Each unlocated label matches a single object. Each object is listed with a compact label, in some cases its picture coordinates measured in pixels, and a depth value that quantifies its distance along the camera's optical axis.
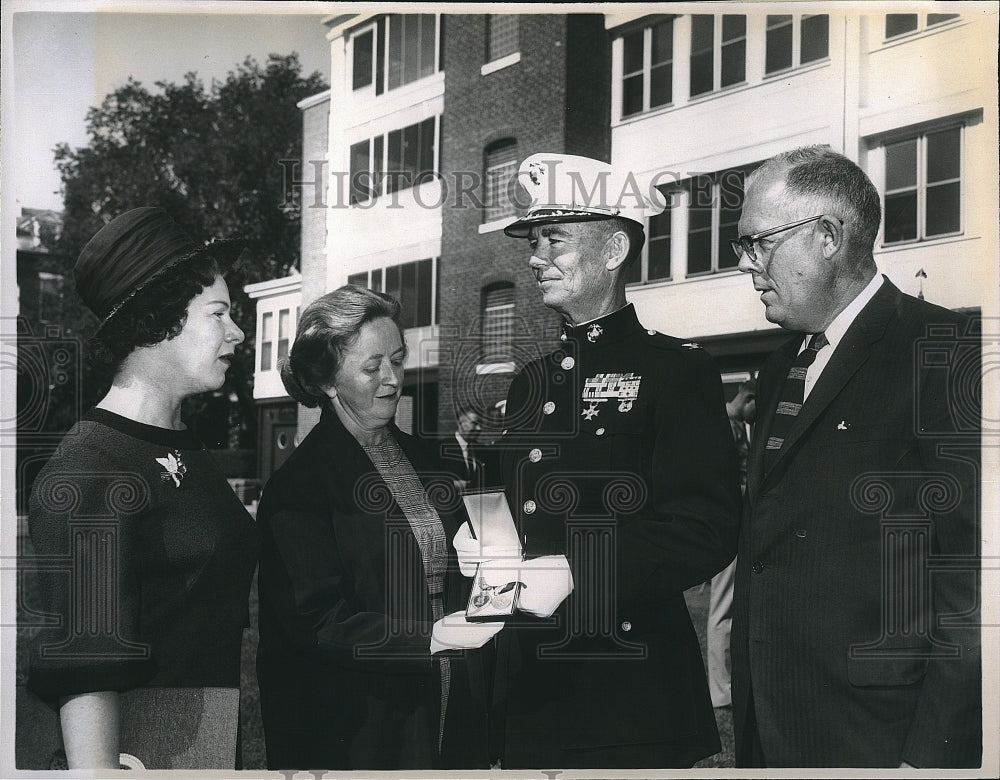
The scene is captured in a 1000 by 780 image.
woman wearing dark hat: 2.72
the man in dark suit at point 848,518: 2.65
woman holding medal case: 2.92
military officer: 2.71
